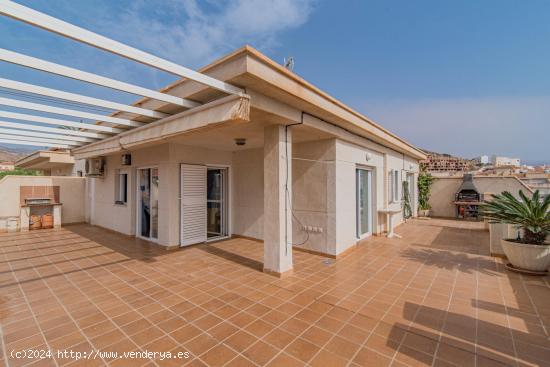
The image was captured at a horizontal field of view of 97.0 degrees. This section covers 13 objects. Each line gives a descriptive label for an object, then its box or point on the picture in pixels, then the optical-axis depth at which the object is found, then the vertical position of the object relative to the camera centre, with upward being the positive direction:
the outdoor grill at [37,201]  10.80 -0.74
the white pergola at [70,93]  2.44 +1.52
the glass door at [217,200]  9.08 -0.60
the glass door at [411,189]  13.98 -0.34
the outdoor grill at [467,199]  13.82 -0.93
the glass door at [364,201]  8.10 -0.62
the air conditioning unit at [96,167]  10.54 +0.77
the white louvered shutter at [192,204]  7.69 -0.66
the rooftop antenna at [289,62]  6.49 +3.29
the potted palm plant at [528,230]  5.32 -1.09
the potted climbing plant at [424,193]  15.09 -0.61
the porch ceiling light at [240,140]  6.83 +1.23
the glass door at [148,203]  8.34 -0.64
